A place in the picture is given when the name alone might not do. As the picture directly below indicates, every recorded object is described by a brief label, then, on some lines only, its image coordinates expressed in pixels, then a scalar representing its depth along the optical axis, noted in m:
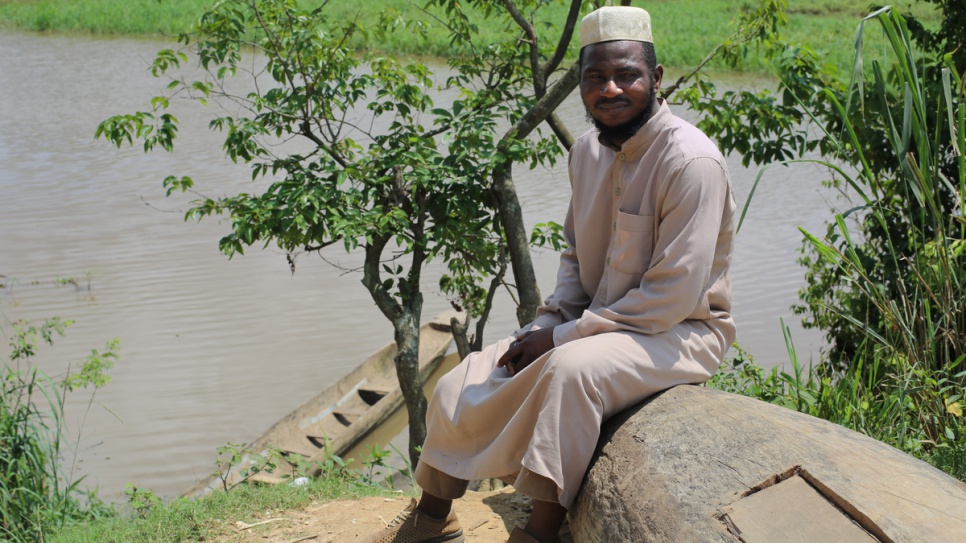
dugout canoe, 6.04
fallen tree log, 2.01
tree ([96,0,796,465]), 4.25
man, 2.47
